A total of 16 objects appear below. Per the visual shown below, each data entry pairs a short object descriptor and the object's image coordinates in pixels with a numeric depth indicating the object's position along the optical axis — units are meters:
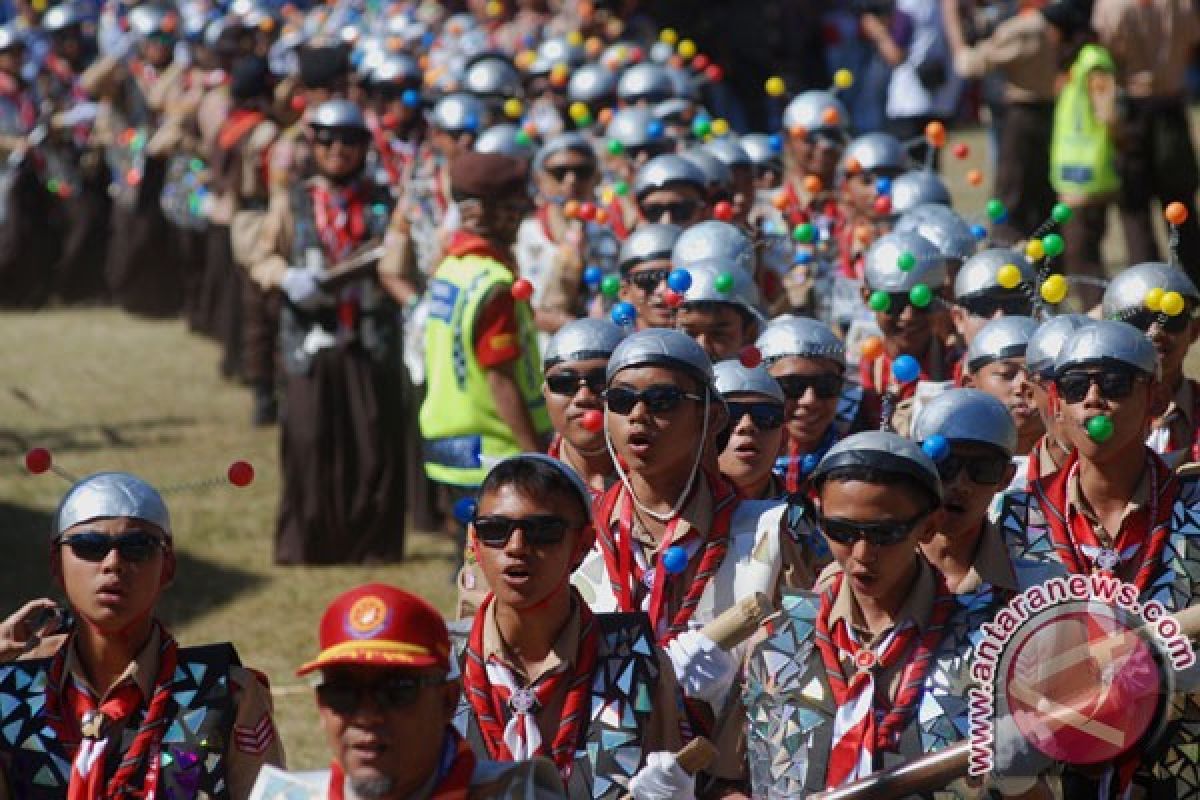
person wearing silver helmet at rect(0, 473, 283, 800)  10.49
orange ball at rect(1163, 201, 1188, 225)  16.54
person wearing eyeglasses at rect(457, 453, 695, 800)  10.59
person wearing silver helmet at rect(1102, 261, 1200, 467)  15.02
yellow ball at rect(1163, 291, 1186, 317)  14.85
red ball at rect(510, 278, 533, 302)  17.86
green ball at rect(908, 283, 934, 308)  17.12
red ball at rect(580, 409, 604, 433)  14.65
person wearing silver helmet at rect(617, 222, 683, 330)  17.45
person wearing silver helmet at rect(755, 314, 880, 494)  15.55
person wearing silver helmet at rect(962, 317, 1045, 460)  15.24
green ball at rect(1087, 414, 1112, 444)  12.55
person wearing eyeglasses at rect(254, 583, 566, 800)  9.01
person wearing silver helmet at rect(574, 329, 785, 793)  12.20
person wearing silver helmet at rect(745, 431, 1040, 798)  10.62
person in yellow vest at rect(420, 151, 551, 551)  18.19
